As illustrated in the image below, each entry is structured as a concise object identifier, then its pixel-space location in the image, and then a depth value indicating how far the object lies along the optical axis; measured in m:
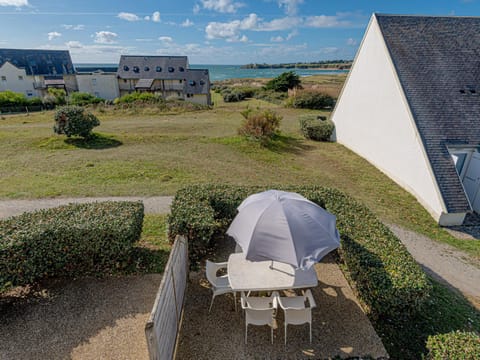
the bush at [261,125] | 18.12
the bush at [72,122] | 17.25
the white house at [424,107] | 10.59
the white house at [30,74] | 45.84
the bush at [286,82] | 47.25
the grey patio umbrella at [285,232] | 4.50
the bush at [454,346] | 3.78
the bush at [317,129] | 20.19
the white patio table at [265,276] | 4.97
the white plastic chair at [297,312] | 4.65
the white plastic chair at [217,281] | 5.20
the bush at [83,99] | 38.04
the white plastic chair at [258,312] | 4.64
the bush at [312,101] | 33.09
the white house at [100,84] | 46.25
